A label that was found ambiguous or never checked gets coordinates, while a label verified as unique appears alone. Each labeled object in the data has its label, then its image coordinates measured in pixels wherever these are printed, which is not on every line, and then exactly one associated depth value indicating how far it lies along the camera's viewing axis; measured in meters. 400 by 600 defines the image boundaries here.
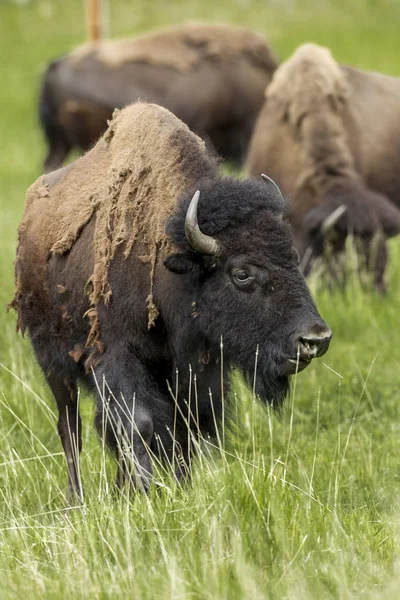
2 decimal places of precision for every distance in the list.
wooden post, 30.73
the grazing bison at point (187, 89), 26.89
